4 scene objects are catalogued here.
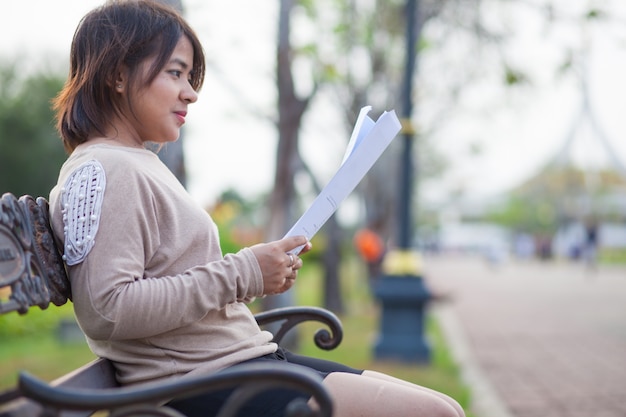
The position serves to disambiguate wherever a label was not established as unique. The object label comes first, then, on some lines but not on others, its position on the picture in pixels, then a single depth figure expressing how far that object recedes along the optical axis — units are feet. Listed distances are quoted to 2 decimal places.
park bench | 8.13
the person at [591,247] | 96.78
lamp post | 25.22
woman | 8.58
